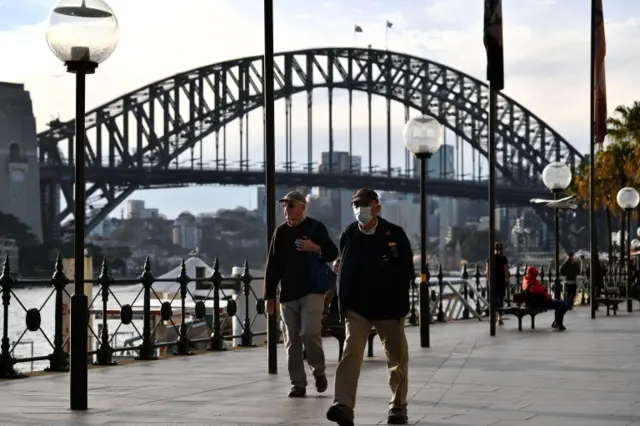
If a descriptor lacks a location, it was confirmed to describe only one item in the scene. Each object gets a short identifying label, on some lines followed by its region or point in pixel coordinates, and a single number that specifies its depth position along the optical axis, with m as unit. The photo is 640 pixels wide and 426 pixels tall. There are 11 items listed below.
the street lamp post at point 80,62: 8.91
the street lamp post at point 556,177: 22.95
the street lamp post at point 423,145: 15.59
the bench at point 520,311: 18.11
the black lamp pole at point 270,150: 11.30
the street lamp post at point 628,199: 28.19
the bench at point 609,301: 22.39
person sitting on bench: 18.23
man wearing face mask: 7.95
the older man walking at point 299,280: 9.54
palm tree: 43.38
